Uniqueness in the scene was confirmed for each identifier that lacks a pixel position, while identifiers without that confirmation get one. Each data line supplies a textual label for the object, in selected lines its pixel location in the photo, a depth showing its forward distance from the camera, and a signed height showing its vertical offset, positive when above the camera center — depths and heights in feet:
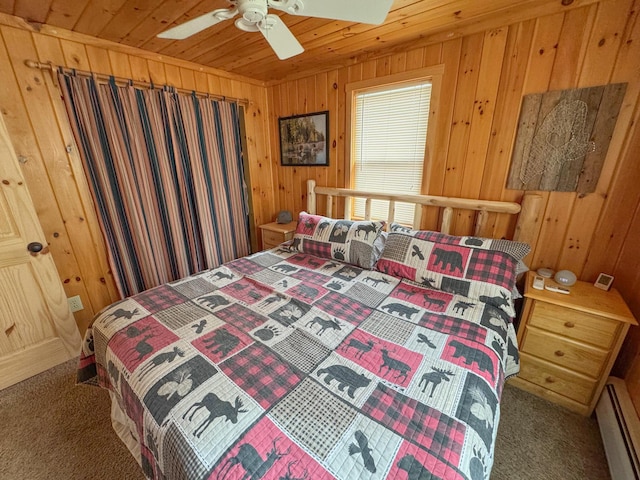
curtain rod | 5.34 +1.96
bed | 2.55 -2.68
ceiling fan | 3.35 +1.95
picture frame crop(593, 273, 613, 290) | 5.03 -2.35
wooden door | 5.40 -2.86
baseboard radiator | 3.76 -4.19
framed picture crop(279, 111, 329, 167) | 8.44 +0.68
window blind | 6.76 +0.51
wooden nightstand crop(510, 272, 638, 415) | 4.50 -3.28
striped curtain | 6.19 -0.31
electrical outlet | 6.52 -3.41
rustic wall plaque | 4.71 +0.37
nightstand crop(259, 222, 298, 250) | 8.94 -2.44
